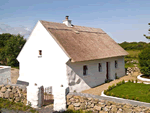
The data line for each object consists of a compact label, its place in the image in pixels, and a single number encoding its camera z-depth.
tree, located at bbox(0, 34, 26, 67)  27.28
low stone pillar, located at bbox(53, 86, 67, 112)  9.35
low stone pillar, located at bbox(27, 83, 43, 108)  9.90
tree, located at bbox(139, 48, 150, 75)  16.03
